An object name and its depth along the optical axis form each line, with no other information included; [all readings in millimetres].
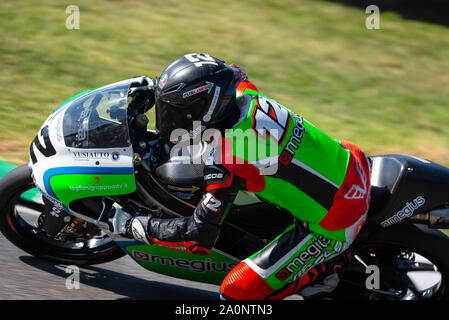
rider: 6617
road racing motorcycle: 7086
